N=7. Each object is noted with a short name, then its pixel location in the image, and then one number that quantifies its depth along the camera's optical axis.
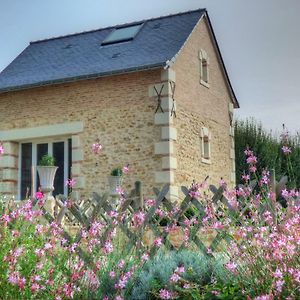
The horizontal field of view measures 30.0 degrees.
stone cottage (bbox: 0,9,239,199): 14.34
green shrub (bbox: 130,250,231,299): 4.36
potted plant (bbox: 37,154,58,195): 13.38
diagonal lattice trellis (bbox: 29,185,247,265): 5.11
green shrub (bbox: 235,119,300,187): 20.91
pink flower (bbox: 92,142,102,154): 5.44
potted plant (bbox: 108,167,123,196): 14.05
